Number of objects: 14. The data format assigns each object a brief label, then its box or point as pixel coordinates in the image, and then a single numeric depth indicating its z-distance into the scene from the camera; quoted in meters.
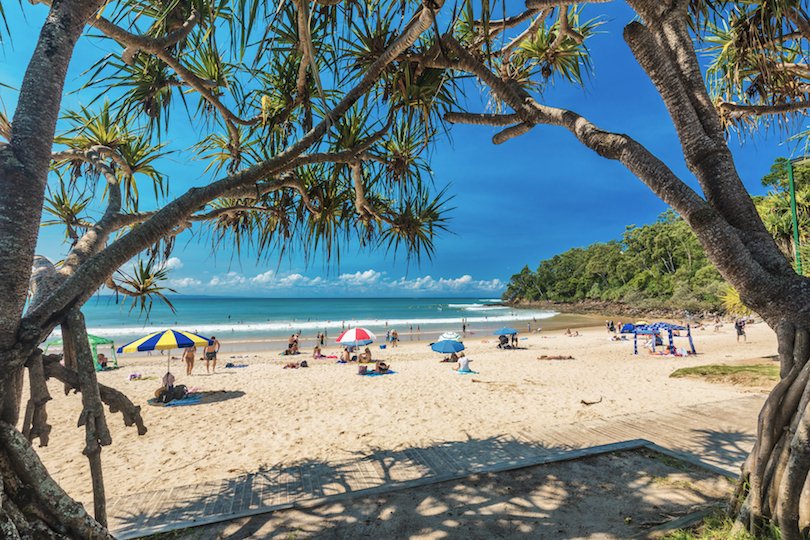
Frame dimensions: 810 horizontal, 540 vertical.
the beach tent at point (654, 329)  17.55
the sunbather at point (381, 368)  14.57
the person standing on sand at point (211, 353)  15.77
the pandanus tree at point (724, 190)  2.33
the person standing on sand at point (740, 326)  21.20
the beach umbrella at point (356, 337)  14.52
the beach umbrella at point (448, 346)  15.69
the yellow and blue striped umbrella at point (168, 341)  10.67
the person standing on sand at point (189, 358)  15.05
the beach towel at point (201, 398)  10.17
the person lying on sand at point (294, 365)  16.70
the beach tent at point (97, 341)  15.49
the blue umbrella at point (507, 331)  23.64
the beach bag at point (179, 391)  10.42
